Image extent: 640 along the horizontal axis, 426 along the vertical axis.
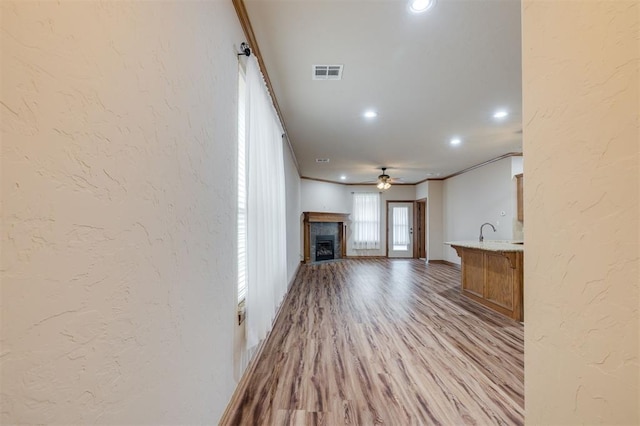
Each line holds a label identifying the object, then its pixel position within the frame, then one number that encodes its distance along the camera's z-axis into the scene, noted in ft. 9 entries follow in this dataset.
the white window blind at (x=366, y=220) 28.96
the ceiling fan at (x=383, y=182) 20.83
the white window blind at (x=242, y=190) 6.20
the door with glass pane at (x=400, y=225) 29.27
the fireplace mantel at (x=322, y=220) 24.34
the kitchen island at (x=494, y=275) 10.06
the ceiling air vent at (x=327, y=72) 7.54
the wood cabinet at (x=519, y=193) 16.19
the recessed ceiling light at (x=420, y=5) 5.28
